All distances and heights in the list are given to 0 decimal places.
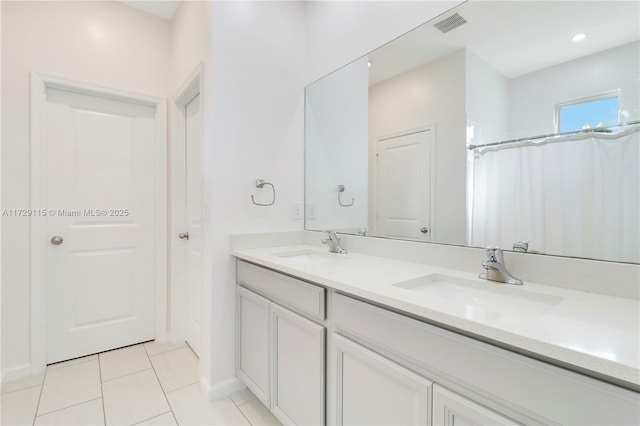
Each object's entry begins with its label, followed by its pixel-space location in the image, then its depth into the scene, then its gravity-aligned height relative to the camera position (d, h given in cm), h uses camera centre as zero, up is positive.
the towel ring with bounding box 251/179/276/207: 192 +16
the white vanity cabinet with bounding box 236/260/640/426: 62 -46
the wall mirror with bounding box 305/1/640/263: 96 +34
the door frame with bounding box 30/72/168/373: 198 +11
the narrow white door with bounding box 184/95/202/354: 223 -7
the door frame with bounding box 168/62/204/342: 245 -8
